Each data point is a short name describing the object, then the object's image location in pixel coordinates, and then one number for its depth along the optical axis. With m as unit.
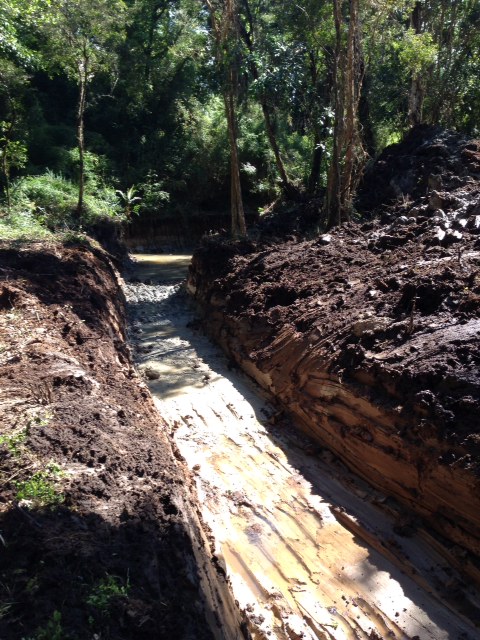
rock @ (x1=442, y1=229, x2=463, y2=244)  8.09
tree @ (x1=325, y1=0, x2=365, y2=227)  12.02
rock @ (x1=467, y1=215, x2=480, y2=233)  8.20
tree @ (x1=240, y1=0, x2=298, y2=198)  14.65
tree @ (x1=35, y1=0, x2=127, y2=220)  14.51
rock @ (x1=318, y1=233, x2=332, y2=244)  10.43
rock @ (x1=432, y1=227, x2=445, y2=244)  8.28
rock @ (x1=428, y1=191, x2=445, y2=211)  9.73
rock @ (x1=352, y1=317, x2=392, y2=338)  6.25
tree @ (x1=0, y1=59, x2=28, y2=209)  13.75
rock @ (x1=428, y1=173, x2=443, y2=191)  11.86
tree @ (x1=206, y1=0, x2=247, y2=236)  13.48
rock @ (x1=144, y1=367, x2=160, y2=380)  8.59
